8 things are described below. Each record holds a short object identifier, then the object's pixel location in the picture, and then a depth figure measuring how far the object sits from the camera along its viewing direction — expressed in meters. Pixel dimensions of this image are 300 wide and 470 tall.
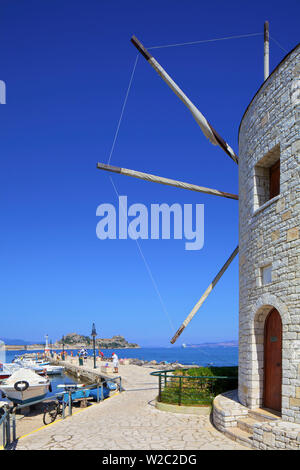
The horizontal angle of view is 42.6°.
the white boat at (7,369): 27.09
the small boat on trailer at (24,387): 18.25
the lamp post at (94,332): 28.99
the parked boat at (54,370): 33.78
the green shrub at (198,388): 11.22
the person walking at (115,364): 23.66
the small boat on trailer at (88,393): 15.99
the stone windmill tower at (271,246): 7.75
